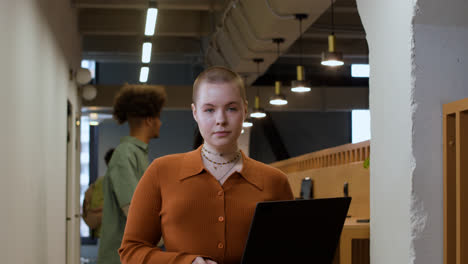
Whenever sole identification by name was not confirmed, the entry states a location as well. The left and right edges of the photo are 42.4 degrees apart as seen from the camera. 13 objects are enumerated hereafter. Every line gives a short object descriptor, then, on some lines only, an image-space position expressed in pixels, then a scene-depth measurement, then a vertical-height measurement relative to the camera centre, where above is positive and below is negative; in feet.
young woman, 5.40 -0.52
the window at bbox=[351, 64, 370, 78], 53.75 +6.26
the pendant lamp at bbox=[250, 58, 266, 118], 36.81 +1.65
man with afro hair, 9.18 -0.30
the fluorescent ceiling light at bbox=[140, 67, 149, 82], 29.17 +3.27
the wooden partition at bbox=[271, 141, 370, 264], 8.08 -1.19
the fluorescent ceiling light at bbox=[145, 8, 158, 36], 18.74 +3.84
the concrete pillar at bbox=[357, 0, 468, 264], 6.56 +0.29
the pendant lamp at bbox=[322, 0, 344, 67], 22.09 +3.04
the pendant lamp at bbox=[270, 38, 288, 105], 31.85 +2.12
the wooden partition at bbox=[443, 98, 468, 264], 6.30 -0.45
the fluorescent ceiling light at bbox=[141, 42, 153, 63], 23.43 +3.57
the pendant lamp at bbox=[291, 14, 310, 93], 26.42 +2.46
